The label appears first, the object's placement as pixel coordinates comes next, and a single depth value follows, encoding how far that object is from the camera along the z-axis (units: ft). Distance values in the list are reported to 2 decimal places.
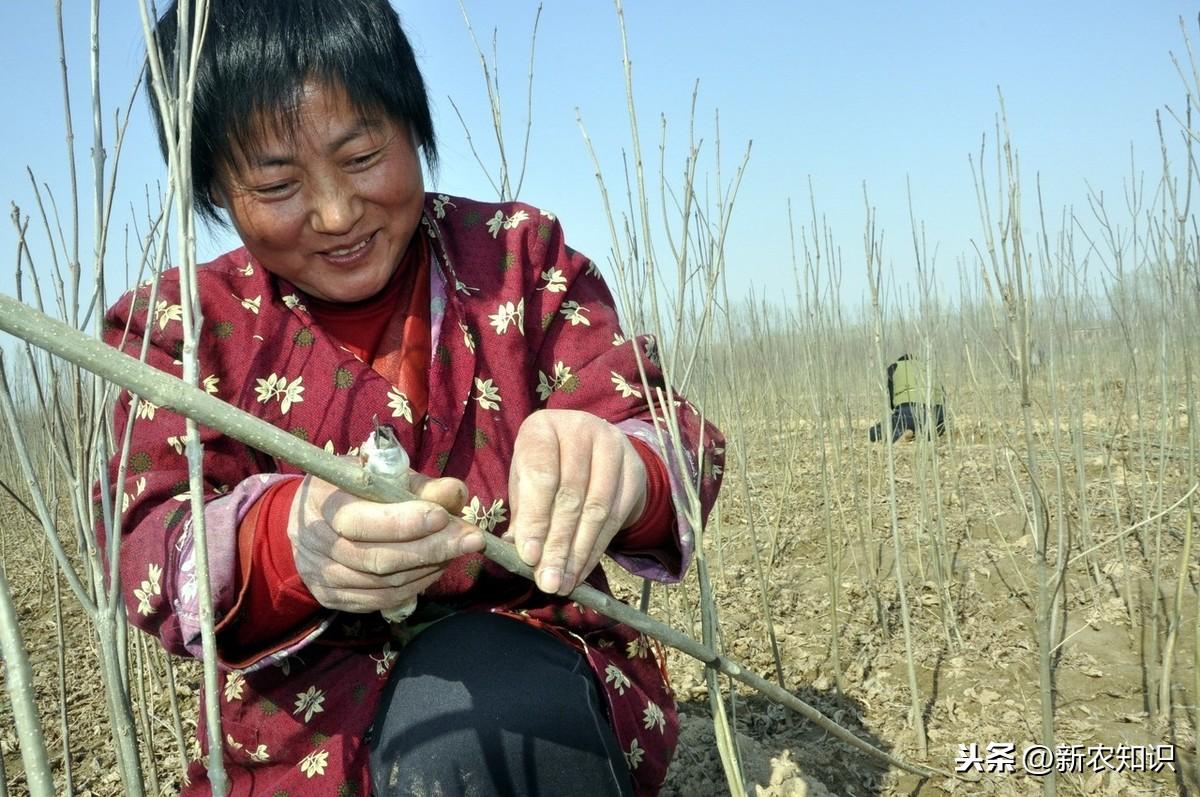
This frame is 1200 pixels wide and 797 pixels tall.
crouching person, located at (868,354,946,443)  18.35
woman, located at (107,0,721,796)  2.38
